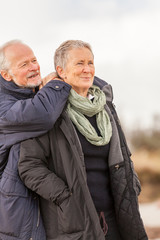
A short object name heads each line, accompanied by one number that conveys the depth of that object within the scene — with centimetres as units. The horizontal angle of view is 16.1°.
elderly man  237
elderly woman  239
